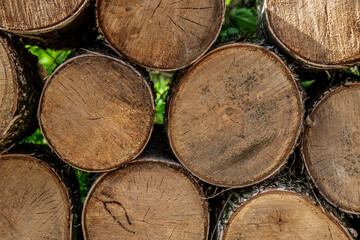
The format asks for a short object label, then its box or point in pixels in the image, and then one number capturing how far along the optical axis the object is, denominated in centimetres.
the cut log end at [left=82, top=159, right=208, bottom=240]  169
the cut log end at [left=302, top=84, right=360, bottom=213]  170
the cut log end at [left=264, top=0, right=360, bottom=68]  153
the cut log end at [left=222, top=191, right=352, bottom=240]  167
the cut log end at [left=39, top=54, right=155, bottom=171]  152
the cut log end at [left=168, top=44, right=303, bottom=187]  156
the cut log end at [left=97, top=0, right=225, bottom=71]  143
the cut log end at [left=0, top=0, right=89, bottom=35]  141
